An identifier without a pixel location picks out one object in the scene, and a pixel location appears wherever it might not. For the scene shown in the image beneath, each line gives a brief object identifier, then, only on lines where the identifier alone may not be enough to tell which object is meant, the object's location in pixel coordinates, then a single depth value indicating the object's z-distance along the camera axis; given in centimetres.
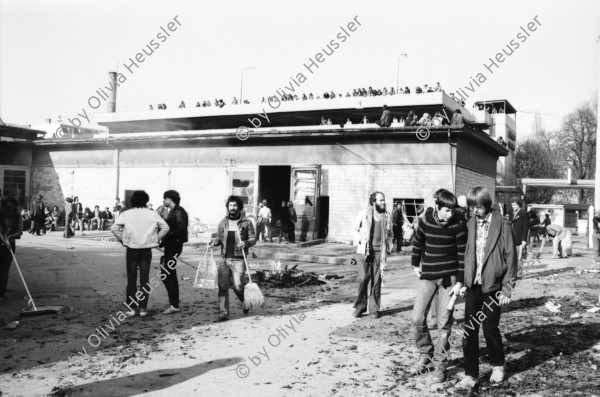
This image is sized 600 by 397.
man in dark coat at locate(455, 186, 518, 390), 463
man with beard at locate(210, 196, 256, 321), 741
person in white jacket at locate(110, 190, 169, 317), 744
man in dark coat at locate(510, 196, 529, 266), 1053
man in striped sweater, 508
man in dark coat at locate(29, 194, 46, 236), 2269
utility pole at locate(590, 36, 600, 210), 2098
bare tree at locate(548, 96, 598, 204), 5184
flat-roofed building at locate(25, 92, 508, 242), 2058
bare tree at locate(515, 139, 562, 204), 5362
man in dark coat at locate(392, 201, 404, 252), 1839
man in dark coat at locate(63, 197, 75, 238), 2164
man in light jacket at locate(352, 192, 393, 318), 746
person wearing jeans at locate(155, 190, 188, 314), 771
